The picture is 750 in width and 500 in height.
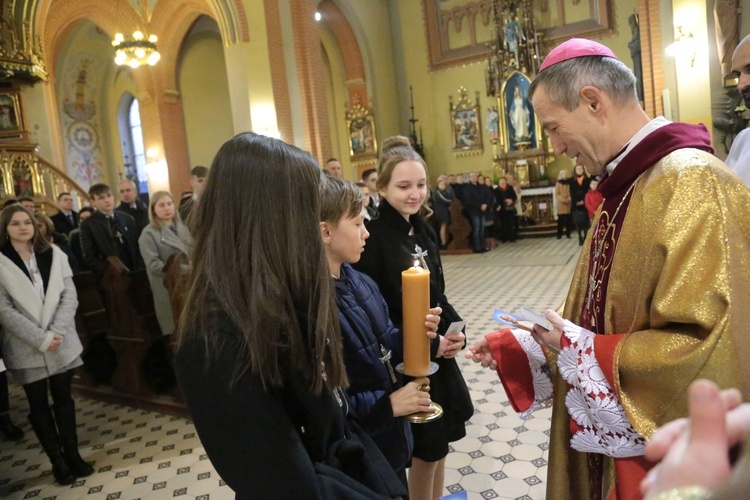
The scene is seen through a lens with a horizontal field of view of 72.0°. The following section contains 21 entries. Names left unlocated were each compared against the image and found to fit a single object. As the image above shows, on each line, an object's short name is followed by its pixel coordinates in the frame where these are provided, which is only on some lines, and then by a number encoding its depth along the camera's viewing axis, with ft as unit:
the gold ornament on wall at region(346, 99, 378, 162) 46.60
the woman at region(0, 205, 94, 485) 10.59
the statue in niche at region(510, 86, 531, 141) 47.37
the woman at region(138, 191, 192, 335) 13.87
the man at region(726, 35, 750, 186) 7.95
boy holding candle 4.50
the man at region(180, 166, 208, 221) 17.12
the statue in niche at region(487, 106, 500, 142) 48.60
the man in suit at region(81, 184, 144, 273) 15.98
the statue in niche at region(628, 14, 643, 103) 37.55
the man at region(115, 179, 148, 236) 18.37
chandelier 29.25
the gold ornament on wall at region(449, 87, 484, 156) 49.88
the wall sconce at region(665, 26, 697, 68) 29.48
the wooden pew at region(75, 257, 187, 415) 14.28
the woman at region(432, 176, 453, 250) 37.19
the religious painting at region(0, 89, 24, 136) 32.04
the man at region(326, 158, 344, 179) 21.94
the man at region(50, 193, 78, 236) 22.30
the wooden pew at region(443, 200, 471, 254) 37.11
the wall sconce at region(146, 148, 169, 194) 40.34
